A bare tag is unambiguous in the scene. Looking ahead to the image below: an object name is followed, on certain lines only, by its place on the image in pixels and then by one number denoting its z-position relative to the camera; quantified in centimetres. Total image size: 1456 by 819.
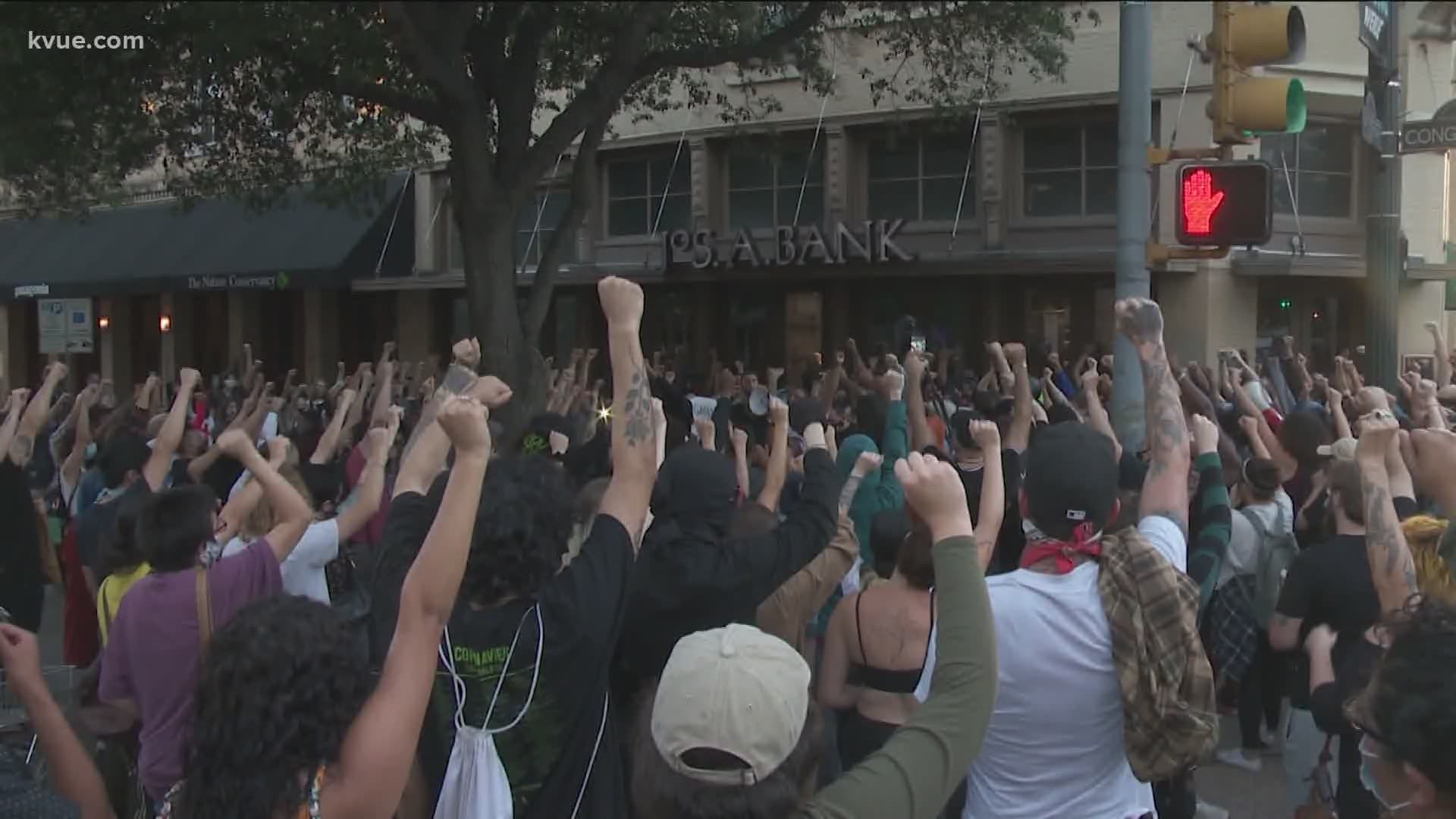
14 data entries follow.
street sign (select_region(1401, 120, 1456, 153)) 694
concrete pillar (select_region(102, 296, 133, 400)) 2947
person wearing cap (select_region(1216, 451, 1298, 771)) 642
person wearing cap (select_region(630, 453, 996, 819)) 202
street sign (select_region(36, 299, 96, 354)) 1609
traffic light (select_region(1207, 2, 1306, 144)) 593
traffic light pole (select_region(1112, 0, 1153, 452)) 694
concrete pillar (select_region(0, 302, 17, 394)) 3114
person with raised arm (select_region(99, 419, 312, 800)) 344
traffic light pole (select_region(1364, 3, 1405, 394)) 708
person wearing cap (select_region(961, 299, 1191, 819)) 300
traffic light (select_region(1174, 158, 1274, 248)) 673
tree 1106
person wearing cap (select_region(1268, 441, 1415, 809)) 449
